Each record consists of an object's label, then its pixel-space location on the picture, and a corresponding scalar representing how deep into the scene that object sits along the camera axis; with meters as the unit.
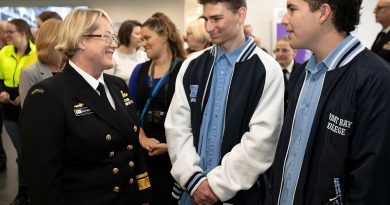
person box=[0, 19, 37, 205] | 4.06
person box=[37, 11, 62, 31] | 4.16
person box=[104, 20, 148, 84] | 4.32
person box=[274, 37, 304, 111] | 4.25
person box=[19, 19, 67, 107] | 2.85
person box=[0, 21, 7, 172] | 5.54
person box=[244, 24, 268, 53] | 6.34
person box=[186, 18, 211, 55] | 3.87
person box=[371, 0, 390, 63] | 3.71
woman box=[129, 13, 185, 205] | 2.85
